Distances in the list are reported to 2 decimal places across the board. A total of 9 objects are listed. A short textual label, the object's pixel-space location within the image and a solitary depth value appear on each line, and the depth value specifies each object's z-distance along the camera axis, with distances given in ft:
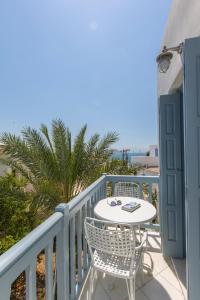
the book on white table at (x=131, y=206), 7.83
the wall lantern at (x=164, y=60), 6.98
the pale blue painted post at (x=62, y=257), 4.75
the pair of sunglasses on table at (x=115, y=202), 8.58
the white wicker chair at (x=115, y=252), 5.38
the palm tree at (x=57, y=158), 14.06
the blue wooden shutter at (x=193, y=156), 5.15
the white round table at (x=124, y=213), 6.90
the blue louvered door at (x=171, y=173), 9.01
